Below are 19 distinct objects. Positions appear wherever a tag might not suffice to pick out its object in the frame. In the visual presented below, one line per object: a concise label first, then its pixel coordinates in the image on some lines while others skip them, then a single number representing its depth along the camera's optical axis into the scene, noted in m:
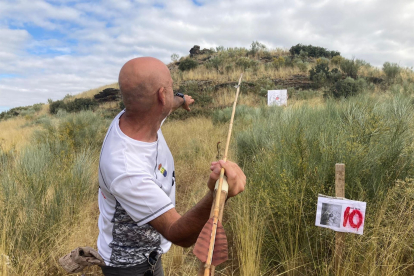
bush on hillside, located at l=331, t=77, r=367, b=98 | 12.70
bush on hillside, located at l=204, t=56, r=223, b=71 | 23.39
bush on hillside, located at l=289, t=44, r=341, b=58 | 25.81
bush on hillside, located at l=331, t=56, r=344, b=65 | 22.08
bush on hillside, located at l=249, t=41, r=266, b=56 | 27.28
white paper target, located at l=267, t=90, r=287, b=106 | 10.75
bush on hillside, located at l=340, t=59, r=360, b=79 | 18.50
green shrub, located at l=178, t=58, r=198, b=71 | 24.00
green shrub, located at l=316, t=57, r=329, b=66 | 21.17
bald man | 1.30
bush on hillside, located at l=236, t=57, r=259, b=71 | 22.88
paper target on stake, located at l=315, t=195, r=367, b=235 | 2.11
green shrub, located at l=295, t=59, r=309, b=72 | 20.39
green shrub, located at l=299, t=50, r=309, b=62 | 24.36
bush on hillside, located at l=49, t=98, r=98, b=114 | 20.59
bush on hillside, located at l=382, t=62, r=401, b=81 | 17.67
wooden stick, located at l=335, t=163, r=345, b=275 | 2.22
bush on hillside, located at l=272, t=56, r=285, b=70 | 21.66
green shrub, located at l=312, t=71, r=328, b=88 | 16.89
